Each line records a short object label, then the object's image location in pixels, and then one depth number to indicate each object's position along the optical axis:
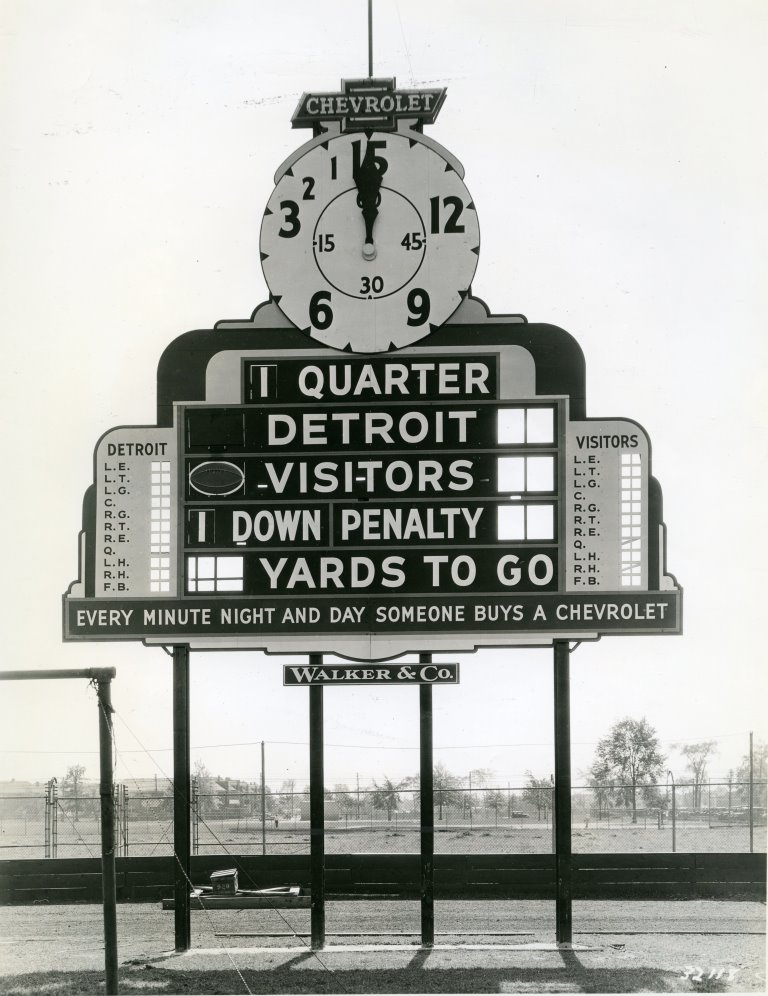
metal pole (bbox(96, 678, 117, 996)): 10.27
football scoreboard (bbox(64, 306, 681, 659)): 11.32
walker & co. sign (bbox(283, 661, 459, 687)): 11.24
